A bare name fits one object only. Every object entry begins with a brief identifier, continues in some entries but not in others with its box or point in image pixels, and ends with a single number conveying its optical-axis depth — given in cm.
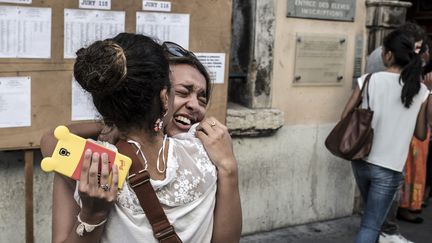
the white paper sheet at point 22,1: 302
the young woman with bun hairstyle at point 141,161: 128
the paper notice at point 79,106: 326
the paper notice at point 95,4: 321
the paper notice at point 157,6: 341
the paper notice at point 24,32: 304
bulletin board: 309
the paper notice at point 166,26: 342
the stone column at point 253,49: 439
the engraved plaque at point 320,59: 465
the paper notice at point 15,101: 306
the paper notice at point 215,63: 362
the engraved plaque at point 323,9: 455
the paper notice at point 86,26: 320
